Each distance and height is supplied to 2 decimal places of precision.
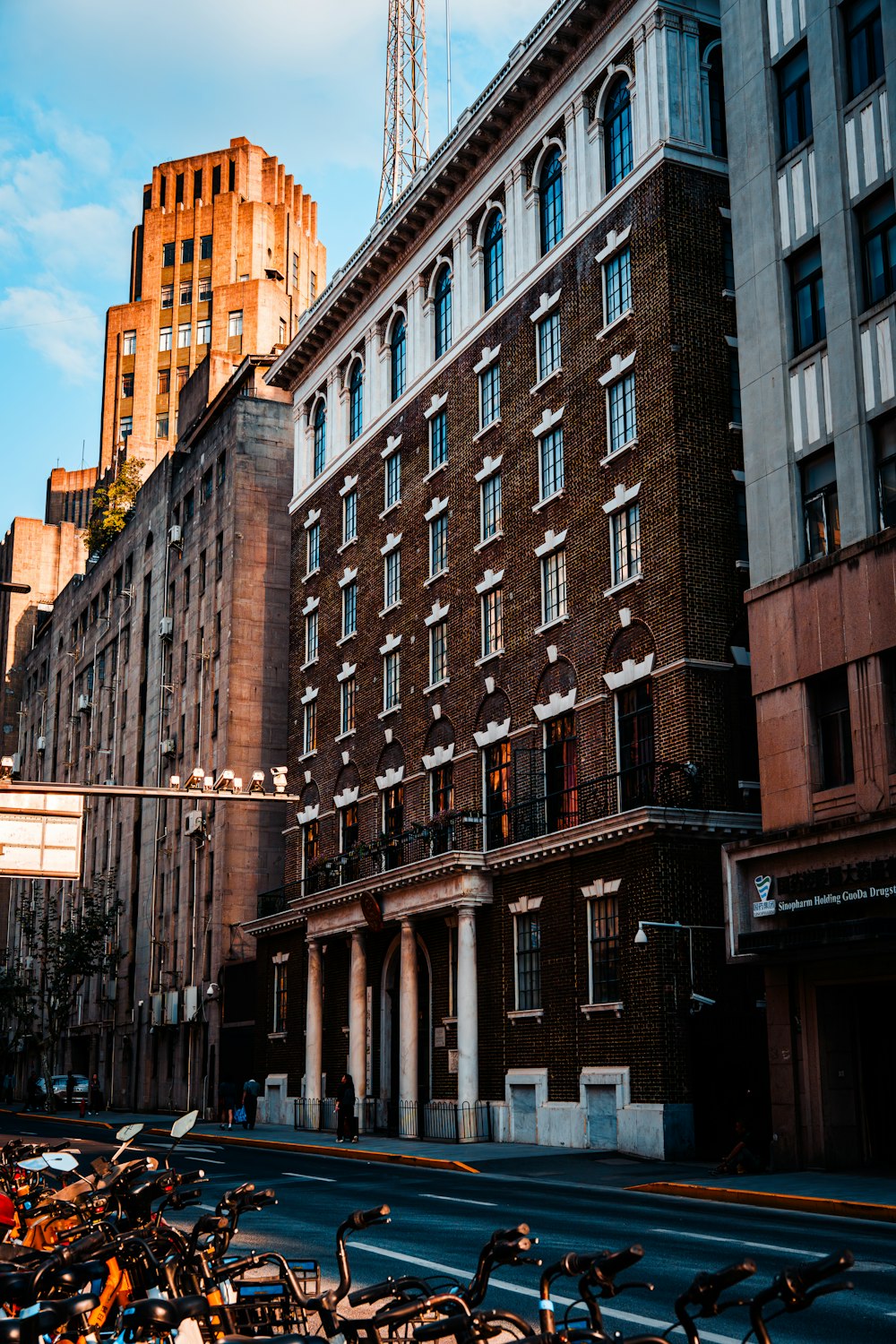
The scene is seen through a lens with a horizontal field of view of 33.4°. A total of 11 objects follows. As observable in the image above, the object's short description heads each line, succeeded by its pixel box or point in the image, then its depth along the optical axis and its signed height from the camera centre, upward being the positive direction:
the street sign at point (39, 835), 27.86 +3.57
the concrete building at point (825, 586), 26.94 +8.09
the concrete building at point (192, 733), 61.59 +13.38
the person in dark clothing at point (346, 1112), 40.59 -2.27
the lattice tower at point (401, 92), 60.00 +36.95
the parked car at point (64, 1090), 68.18 -2.84
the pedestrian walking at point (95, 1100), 66.06 -3.08
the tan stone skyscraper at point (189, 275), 114.75 +57.14
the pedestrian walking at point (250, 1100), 52.00 -2.50
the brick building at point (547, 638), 32.97 +9.91
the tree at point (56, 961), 74.75 +3.69
